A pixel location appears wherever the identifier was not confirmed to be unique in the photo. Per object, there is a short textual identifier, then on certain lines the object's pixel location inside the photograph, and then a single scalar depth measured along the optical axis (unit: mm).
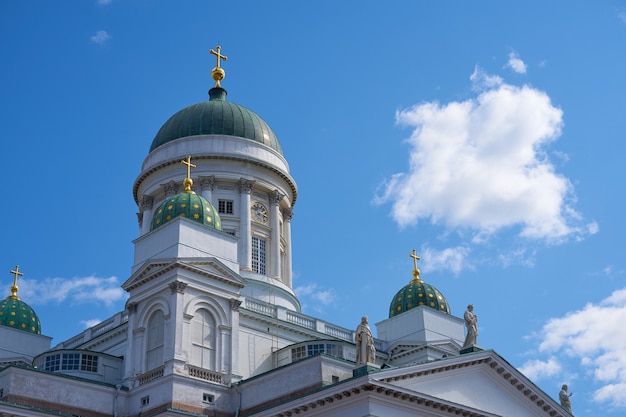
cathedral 39344
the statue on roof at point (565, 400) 44719
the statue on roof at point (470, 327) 41719
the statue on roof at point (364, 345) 37594
